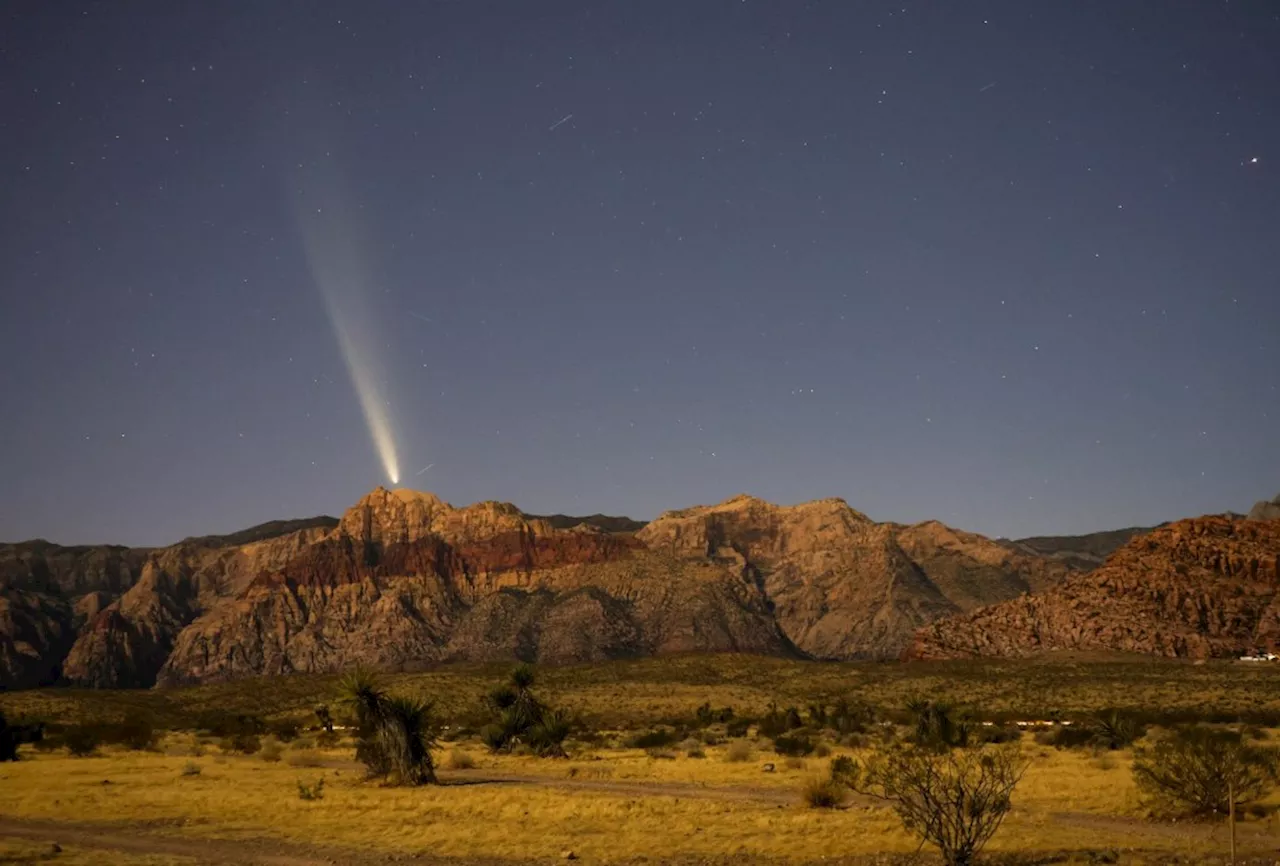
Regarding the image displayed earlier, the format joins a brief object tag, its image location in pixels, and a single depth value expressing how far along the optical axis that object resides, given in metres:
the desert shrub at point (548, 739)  39.78
